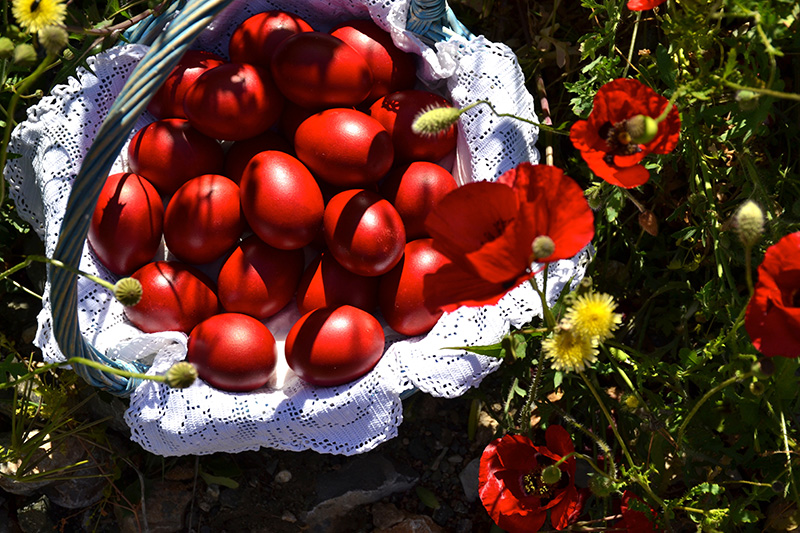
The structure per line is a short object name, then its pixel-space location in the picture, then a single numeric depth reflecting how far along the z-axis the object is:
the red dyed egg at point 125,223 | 1.07
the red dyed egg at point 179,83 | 1.15
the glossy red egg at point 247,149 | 1.14
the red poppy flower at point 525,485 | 0.99
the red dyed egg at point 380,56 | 1.15
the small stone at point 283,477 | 1.29
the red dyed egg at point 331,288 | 1.10
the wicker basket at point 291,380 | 0.85
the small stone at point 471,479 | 1.28
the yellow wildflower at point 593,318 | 0.72
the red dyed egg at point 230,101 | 1.06
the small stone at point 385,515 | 1.27
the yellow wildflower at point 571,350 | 0.73
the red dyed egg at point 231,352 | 1.03
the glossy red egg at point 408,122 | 1.12
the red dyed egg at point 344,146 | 1.06
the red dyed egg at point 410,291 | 1.06
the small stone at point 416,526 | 1.24
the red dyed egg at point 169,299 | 1.07
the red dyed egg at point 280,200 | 1.04
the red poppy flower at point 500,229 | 0.72
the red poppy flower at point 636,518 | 0.96
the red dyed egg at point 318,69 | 1.07
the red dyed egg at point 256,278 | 1.08
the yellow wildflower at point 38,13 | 0.79
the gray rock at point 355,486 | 1.27
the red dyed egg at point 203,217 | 1.08
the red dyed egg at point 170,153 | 1.12
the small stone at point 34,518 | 1.29
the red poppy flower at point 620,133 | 0.83
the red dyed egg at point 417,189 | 1.10
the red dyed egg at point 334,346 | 1.01
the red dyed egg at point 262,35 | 1.14
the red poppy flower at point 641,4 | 0.89
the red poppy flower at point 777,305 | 0.70
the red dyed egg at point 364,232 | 1.03
